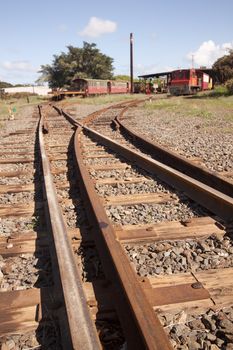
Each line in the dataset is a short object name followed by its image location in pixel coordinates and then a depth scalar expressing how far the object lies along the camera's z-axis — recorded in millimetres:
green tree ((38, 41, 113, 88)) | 69312
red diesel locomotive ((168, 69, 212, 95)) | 32656
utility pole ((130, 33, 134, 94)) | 49328
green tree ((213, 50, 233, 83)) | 33009
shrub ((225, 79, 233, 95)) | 24391
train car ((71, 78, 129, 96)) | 43719
